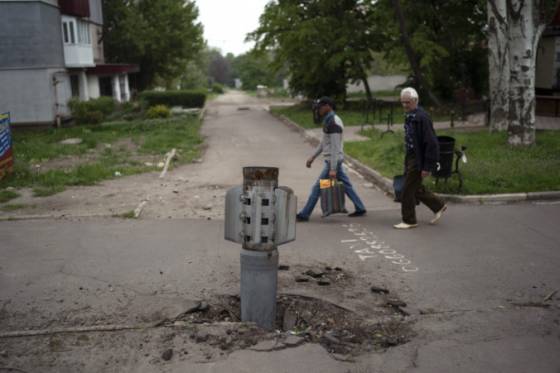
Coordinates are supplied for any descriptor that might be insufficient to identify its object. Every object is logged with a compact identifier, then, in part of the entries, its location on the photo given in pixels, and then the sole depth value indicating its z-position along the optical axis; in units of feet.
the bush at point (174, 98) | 138.00
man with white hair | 26.84
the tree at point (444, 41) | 90.07
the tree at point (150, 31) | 136.15
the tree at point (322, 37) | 98.27
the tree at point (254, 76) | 299.79
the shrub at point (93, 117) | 87.86
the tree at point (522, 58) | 45.52
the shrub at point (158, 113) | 99.35
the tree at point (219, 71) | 431.43
